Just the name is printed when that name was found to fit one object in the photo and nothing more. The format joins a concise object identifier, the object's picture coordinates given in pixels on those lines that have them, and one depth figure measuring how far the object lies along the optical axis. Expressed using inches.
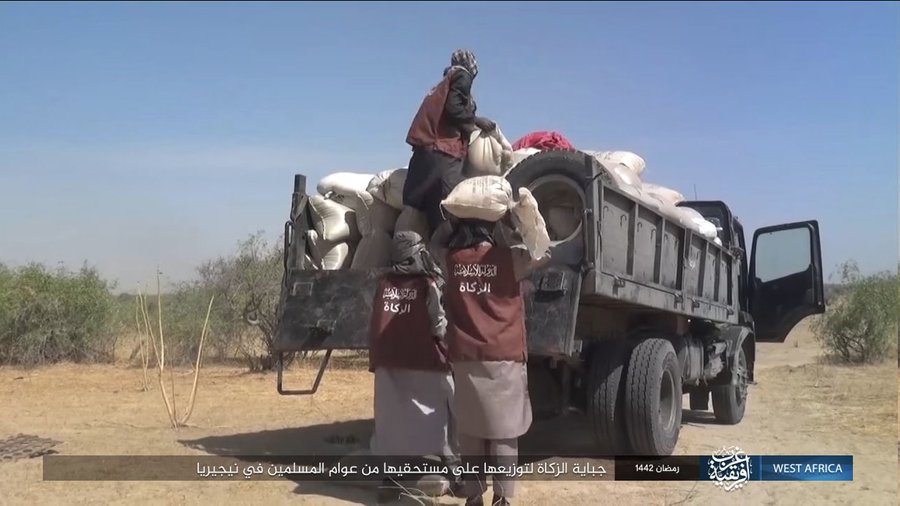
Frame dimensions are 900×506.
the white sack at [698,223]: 293.9
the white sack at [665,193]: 315.2
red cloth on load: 268.7
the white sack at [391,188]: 232.2
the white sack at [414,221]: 223.0
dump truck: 207.2
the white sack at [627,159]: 302.2
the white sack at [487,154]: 220.5
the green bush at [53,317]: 557.6
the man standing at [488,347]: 174.7
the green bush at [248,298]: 577.3
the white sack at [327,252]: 251.6
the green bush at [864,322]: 673.0
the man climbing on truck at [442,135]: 217.0
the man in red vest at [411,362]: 204.1
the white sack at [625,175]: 254.5
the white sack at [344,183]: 255.4
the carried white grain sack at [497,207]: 174.9
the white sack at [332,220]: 253.8
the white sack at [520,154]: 237.0
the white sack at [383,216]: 239.6
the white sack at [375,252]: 242.7
